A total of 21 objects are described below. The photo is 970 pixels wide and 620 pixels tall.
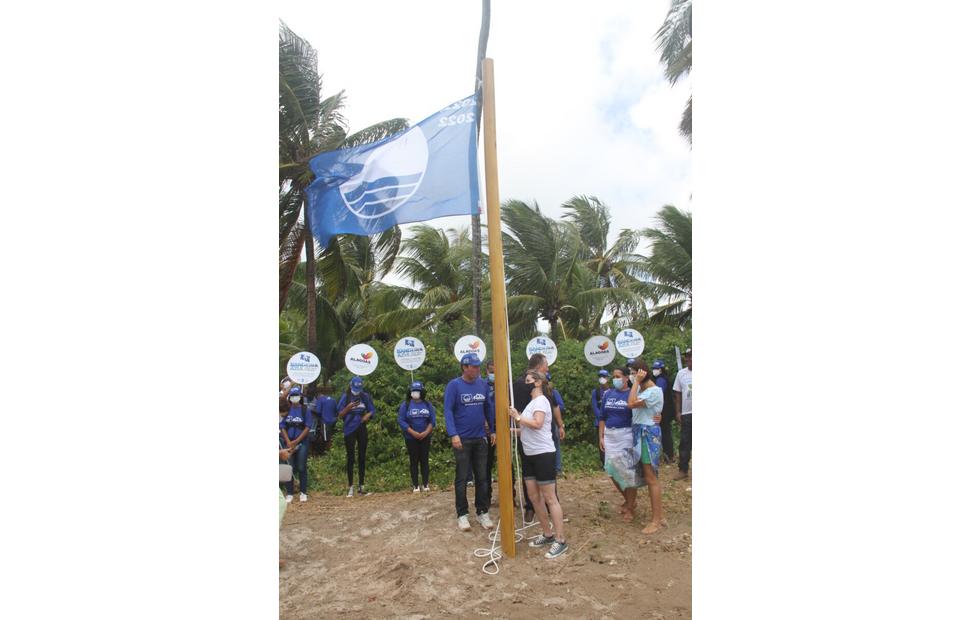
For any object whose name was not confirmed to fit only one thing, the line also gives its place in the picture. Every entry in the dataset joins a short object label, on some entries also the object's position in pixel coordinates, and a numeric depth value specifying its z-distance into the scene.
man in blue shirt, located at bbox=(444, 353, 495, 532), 6.84
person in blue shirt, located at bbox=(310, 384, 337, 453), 9.77
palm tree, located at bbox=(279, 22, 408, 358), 12.98
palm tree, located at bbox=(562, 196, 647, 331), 20.94
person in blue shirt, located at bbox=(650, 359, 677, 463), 9.37
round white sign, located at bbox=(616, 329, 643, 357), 8.98
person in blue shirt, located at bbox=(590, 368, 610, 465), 9.29
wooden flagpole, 5.66
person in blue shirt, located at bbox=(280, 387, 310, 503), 9.08
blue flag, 6.08
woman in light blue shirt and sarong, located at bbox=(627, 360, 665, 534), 6.27
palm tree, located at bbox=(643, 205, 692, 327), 17.70
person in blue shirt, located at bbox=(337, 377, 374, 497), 9.27
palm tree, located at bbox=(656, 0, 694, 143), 12.54
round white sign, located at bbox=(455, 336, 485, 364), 8.80
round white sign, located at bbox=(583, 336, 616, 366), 9.34
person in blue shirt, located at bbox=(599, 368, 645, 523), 6.48
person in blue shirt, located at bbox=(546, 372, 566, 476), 6.93
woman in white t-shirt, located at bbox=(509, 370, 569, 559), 5.83
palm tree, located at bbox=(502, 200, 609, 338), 17.90
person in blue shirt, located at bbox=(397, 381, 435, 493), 8.66
